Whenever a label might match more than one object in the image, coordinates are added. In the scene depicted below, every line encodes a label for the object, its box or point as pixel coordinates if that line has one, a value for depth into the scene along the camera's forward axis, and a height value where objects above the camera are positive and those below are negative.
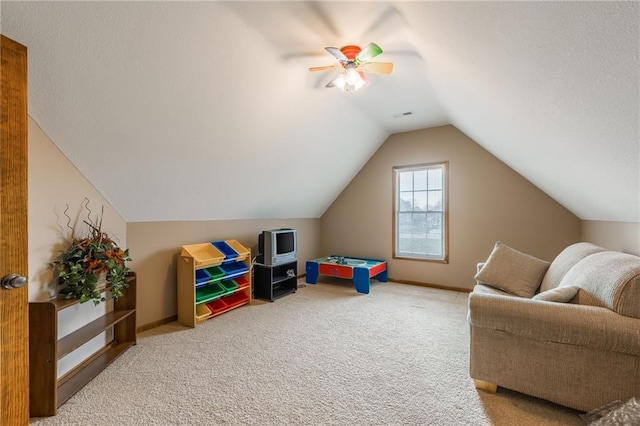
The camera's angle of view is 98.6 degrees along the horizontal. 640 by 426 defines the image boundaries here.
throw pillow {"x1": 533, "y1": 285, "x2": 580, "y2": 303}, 1.80 -0.55
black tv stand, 3.95 -1.01
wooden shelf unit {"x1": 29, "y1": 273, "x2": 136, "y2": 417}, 1.71 -0.93
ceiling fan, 2.21 +1.23
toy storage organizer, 3.07 -0.81
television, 3.96 -0.50
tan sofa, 1.53 -0.77
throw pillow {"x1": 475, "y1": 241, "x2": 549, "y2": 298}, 2.55 -0.58
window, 4.57 +0.00
